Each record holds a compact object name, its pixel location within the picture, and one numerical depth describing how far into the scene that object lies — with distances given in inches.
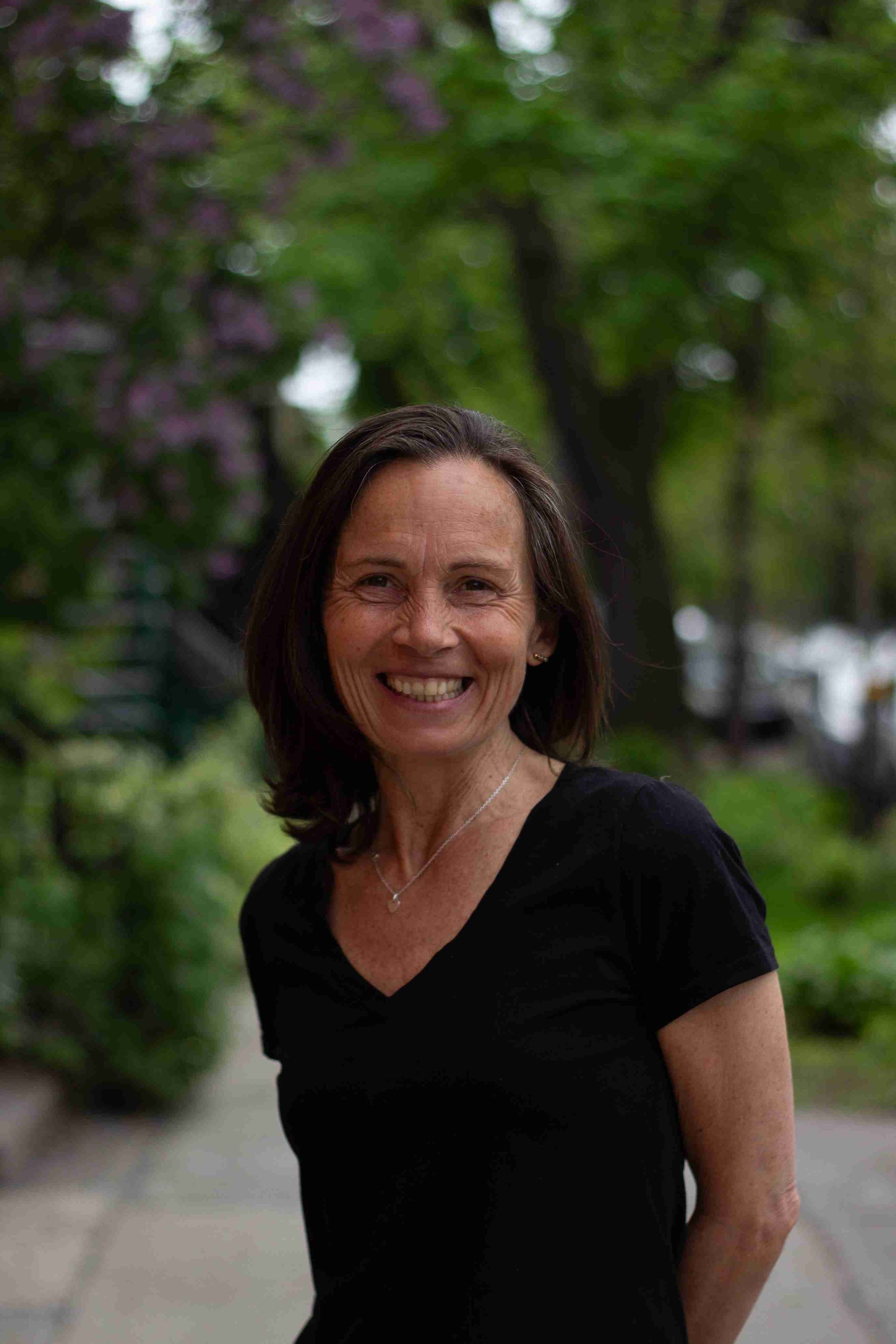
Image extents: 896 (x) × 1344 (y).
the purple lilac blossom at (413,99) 203.6
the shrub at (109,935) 198.8
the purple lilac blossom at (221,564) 207.9
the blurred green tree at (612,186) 305.6
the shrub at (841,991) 250.1
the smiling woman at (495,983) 63.0
